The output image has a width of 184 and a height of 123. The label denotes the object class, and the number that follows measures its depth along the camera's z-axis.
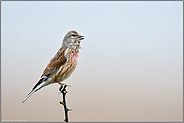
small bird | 7.90
